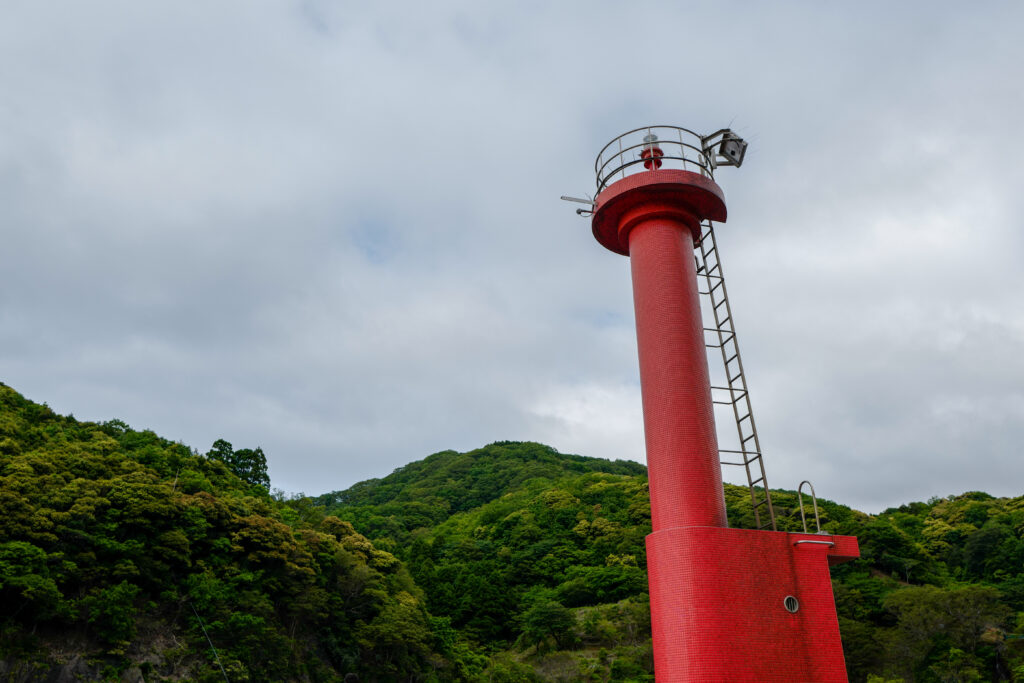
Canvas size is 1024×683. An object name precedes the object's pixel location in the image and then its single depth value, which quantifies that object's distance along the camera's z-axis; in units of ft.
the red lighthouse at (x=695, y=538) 30.81
